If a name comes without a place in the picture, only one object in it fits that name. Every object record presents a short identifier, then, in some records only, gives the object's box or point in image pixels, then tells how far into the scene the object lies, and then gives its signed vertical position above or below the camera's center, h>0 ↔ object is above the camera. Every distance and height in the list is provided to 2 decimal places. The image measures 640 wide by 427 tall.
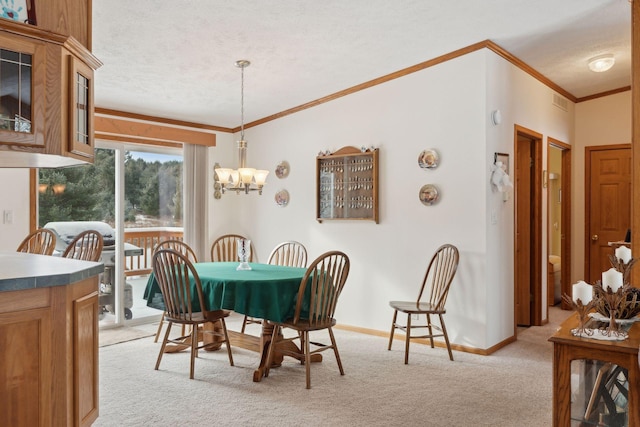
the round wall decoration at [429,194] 4.69 +0.23
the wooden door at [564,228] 6.50 -0.13
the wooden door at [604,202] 6.41 +0.22
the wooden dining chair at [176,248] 4.62 -0.31
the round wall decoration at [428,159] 4.69 +0.57
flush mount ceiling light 4.93 +1.55
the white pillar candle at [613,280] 2.43 -0.30
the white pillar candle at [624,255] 2.84 -0.21
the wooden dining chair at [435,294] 4.22 -0.69
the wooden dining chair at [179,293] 3.69 -0.56
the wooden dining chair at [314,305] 3.57 -0.64
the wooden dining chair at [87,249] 4.12 -0.25
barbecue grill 4.95 -0.34
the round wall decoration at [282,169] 6.02 +0.59
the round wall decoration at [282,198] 6.02 +0.25
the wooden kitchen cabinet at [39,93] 2.49 +0.66
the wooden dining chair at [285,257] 5.04 -0.43
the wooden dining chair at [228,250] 6.25 -0.41
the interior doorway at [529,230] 5.38 -0.12
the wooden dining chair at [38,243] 4.15 -0.21
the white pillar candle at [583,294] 2.24 -0.34
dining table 3.61 -0.58
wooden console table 1.99 -0.59
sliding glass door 4.99 +0.12
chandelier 4.21 +0.36
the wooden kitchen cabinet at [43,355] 2.11 -0.61
